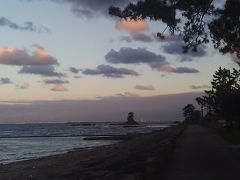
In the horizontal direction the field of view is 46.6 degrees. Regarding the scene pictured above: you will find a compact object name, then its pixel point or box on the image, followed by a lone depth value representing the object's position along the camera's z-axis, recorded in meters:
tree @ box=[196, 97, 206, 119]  83.25
